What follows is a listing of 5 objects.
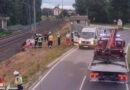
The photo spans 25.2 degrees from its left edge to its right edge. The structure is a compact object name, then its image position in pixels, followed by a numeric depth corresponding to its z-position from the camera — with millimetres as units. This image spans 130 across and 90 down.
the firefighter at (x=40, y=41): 31328
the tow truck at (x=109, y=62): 15953
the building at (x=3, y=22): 73500
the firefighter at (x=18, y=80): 14502
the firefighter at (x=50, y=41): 31203
